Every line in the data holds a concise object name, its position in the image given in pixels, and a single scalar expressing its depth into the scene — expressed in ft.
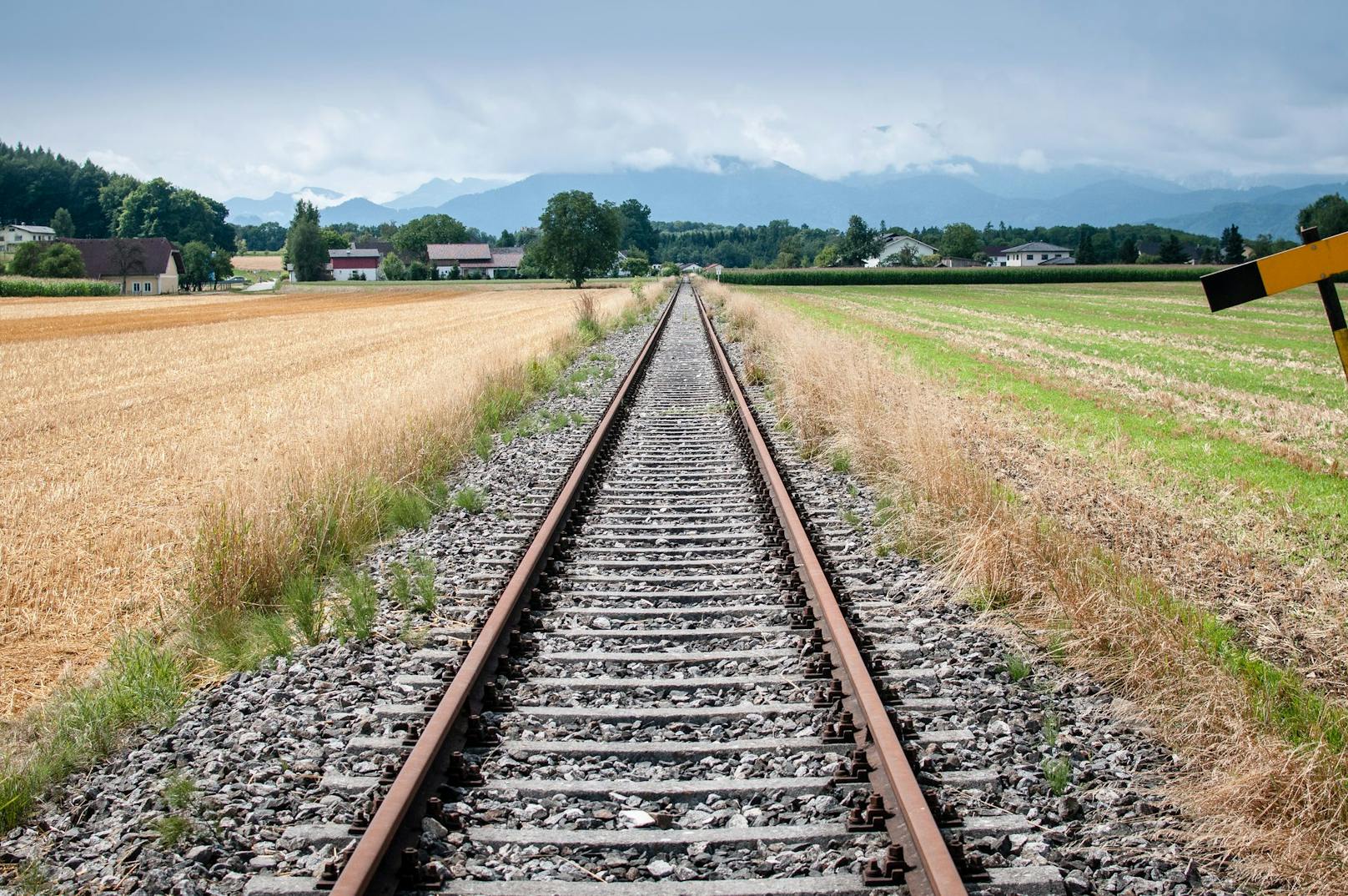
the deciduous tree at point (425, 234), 576.20
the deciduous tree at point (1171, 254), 342.07
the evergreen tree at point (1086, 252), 414.47
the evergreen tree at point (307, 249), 443.32
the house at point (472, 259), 508.12
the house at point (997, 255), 549.95
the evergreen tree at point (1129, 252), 377.71
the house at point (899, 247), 529.04
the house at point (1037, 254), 541.34
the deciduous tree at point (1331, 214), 263.08
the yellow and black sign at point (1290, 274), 12.96
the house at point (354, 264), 494.75
